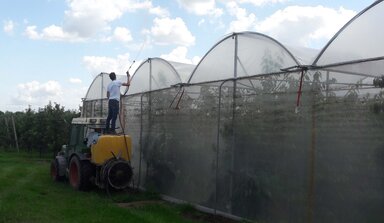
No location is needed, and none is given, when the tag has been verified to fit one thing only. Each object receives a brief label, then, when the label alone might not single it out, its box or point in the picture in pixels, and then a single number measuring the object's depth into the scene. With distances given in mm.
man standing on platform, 12529
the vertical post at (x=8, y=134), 32409
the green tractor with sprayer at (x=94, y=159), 11641
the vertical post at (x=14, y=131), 30797
